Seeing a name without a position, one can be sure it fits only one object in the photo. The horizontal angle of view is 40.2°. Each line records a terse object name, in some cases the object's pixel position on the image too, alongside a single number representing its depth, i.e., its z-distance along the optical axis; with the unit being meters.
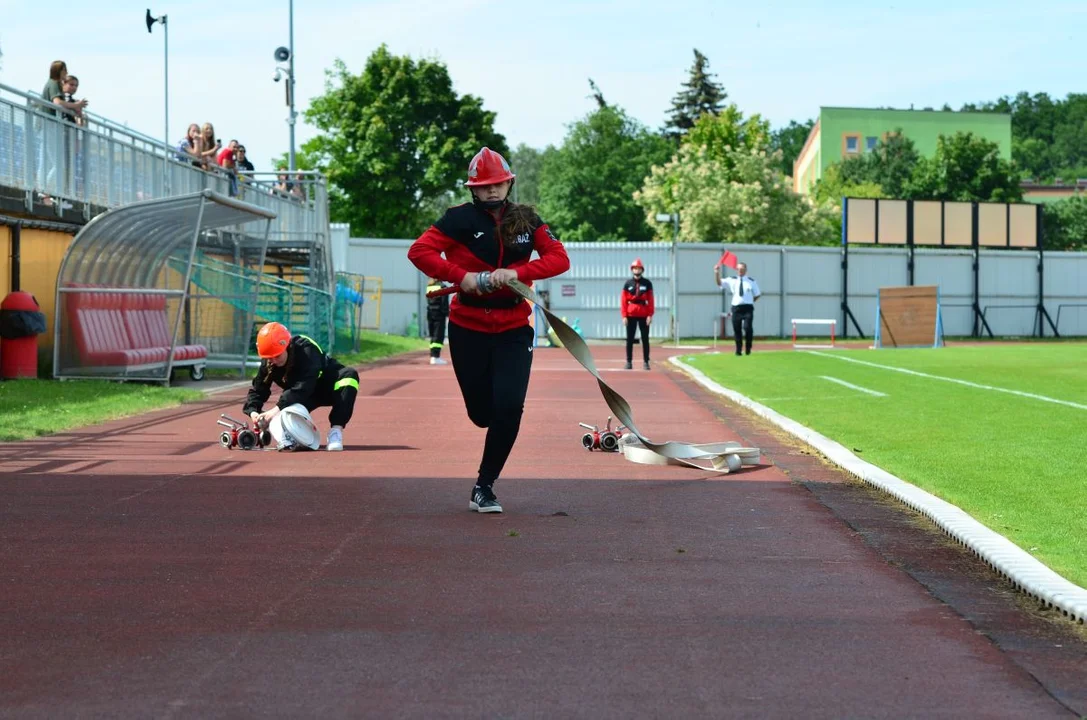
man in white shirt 28.75
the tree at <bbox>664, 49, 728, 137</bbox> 116.75
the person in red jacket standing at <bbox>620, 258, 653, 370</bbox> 26.19
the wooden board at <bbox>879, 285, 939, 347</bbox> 37.25
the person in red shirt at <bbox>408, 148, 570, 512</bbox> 8.14
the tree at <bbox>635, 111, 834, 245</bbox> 70.94
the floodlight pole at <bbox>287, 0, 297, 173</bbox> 46.50
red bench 20.33
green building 109.62
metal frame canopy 20.19
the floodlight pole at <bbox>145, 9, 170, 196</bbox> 43.25
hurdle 39.34
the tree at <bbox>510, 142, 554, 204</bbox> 134.69
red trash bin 19.27
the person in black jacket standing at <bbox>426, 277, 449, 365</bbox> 28.44
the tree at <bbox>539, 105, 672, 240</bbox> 104.00
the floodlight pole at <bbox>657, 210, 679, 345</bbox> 45.14
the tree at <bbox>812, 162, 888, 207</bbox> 94.19
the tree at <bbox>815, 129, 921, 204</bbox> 96.50
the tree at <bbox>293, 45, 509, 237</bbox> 76.44
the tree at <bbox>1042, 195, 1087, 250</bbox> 94.00
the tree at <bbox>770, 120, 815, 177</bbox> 161.12
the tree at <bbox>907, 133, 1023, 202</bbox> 87.00
